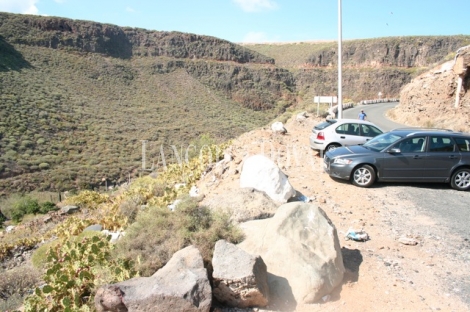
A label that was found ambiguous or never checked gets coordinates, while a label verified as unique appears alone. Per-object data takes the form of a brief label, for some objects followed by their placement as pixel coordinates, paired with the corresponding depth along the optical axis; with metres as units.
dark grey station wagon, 9.01
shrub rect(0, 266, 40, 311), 6.88
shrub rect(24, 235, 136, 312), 4.21
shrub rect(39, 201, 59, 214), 19.56
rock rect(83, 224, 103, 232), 8.38
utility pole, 15.75
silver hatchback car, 12.37
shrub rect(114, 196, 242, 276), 4.73
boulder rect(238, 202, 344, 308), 4.42
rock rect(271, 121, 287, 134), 15.48
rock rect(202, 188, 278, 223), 6.00
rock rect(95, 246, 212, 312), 3.59
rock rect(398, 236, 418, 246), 6.04
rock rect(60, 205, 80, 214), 17.41
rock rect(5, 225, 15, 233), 16.38
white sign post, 21.70
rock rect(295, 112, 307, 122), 20.70
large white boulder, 7.18
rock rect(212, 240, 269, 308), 3.98
